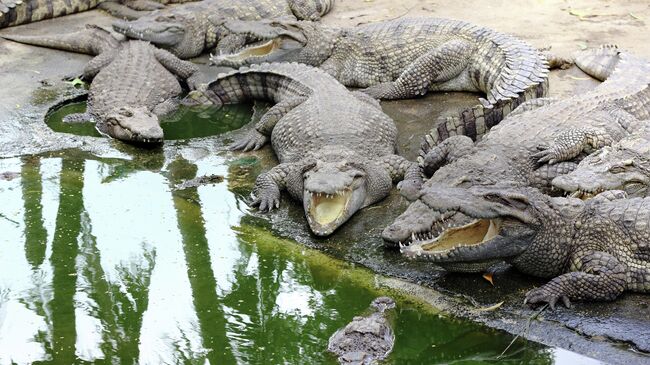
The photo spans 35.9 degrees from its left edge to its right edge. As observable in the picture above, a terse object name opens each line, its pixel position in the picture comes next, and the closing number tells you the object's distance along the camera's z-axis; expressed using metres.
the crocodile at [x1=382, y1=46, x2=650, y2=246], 6.04
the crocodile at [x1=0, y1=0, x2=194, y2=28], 10.70
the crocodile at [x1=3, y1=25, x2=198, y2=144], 8.02
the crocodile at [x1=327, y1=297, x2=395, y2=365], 4.91
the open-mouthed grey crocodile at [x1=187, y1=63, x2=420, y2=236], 6.50
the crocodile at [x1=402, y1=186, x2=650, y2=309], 5.24
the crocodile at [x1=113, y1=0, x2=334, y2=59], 10.00
